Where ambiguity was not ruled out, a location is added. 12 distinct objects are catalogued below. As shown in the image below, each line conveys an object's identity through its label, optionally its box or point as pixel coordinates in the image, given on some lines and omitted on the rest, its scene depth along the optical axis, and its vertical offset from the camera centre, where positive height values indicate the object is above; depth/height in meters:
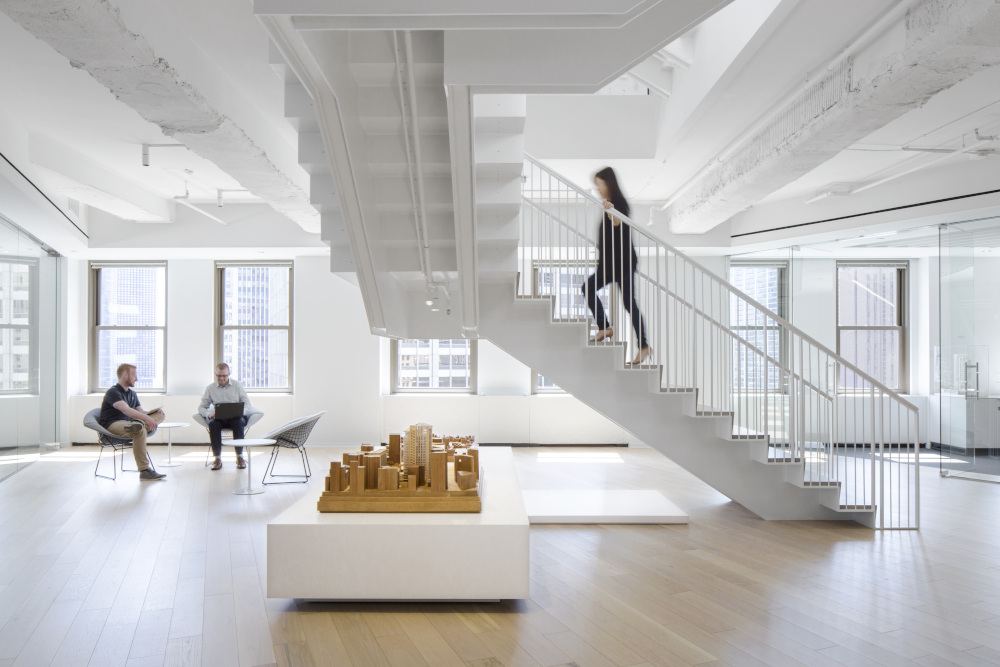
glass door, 7.52 -0.16
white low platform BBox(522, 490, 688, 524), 5.39 -1.36
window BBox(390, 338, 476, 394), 10.49 -0.43
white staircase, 5.35 -0.56
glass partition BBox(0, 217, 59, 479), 7.06 -0.10
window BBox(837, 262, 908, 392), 10.32 +0.33
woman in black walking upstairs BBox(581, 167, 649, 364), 5.25 +0.62
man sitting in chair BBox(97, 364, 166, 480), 7.16 -0.86
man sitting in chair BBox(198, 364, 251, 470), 7.81 -0.74
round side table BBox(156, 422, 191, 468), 7.98 -1.47
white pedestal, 3.45 -1.10
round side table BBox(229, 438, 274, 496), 6.43 -1.20
